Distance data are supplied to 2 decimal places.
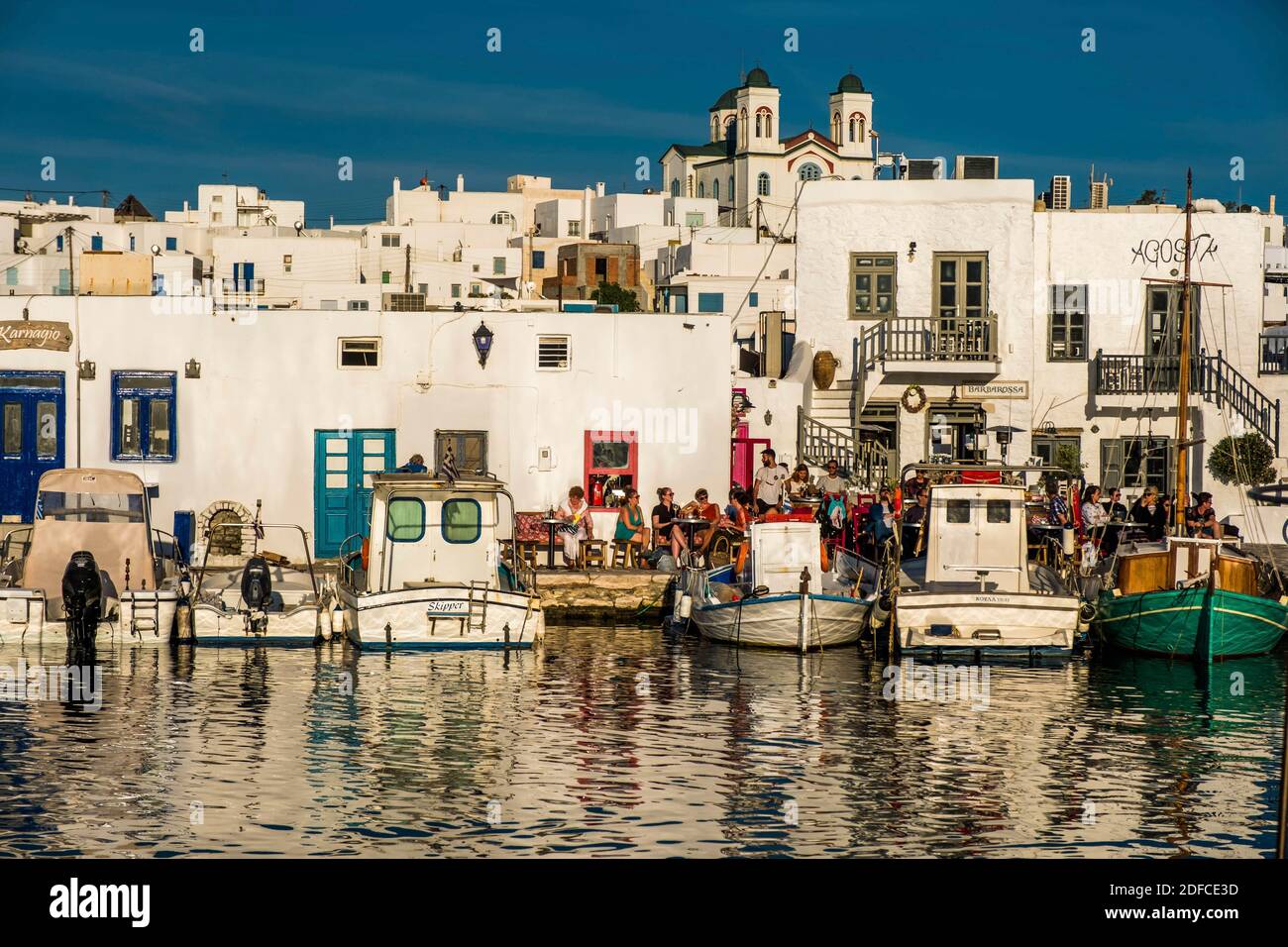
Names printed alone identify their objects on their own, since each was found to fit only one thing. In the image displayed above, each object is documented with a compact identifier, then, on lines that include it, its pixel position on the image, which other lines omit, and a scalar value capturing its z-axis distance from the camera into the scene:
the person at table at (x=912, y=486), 32.80
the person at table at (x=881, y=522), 29.52
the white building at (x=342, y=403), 32.56
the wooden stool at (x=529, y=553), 30.34
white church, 155.50
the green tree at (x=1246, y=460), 37.16
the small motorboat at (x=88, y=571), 24.78
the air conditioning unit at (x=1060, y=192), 42.91
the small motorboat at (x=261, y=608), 25.70
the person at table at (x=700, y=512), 30.25
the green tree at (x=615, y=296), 93.06
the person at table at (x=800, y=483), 31.15
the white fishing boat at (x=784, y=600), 26.03
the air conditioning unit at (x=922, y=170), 40.56
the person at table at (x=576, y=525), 30.53
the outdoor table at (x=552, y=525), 30.92
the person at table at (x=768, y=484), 30.97
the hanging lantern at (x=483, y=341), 32.84
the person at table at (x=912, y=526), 30.27
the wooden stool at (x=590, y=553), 30.80
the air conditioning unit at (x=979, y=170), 39.53
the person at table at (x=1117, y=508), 30.70
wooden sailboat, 25.28
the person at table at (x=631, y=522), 30.69
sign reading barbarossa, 38.00
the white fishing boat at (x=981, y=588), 25.14
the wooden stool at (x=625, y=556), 30.81
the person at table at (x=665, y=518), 31.11
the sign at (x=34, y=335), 32.38
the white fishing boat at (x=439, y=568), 25.45
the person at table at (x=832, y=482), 31.14
